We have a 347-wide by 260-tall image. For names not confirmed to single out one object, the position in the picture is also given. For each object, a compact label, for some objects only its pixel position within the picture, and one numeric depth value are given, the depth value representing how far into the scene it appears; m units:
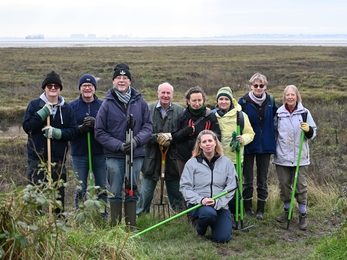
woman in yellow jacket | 6.87
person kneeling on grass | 6.41
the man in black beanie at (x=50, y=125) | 6.39
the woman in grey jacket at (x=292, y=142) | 6.92
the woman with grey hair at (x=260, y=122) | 7.04
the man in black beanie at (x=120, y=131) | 6.49
